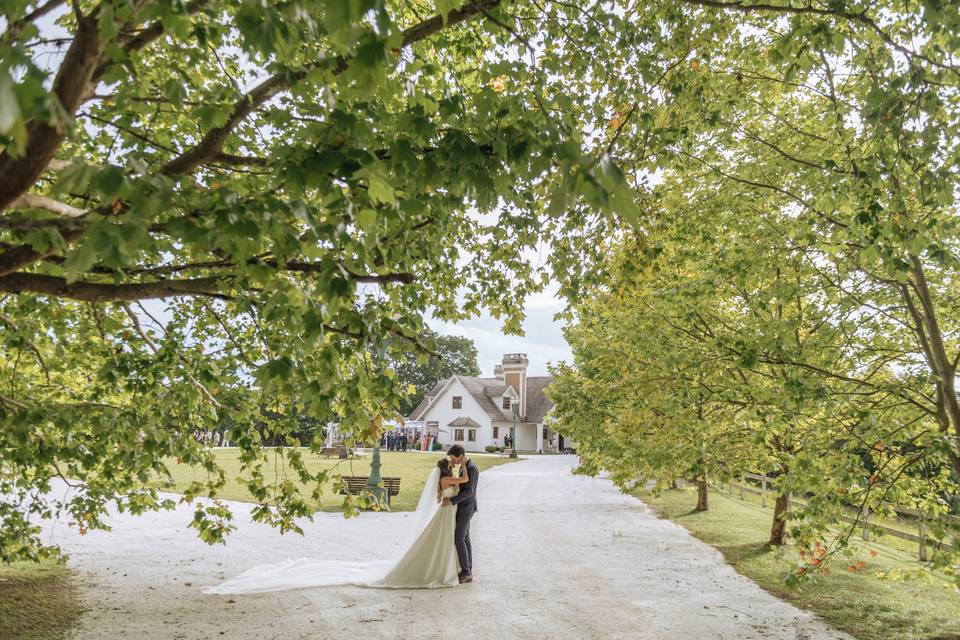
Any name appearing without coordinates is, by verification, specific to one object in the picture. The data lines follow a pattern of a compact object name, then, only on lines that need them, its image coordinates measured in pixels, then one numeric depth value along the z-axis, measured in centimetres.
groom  940
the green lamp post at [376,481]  1678
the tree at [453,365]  7569
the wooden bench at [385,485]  1767
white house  6084
